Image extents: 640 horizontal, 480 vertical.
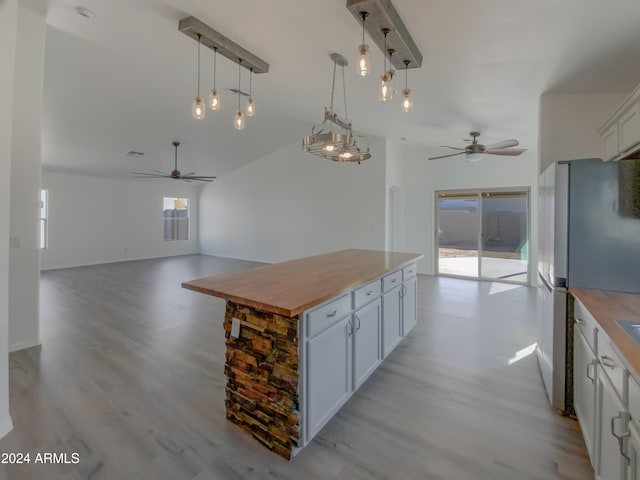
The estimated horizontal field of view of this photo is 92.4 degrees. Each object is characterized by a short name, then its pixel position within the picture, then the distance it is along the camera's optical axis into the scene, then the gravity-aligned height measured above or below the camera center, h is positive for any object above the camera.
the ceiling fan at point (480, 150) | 4.26 +1.34
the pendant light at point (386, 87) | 2.05 +1.02
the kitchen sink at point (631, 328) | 1.29 -0.39
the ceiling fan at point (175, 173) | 6.40 +1.69
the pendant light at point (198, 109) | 2.56 +1.08
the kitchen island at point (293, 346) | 1.72 -0.68
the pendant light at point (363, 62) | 1.88 +1.10
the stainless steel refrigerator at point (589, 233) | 1.92 +0.05
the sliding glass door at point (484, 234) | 6.25 +0.12
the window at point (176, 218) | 10.19 +0.60
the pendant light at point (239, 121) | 2.83 +1.08
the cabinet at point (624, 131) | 1.60 +0.64
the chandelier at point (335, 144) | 2.50 +0.79
